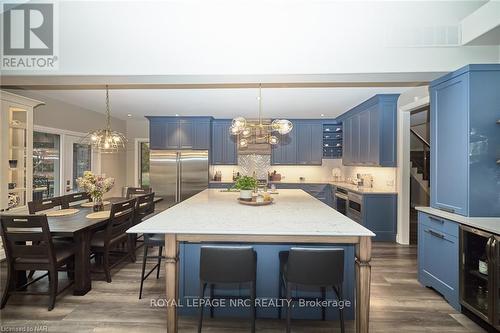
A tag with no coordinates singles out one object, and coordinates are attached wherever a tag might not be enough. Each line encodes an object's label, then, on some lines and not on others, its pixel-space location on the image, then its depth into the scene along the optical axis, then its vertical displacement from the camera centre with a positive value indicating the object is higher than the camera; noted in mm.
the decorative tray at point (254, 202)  2936 -419
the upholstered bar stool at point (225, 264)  1799 -699
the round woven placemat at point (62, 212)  3098 -588
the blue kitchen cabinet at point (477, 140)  2357 +270
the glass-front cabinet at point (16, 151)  3502 +239
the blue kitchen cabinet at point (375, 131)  4465 +705
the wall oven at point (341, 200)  5281 -697
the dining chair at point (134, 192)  4644 -468
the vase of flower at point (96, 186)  3371 -262
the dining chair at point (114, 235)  2977 -870
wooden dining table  2637 -886
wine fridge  2014 -921
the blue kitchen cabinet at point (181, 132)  6309 +890
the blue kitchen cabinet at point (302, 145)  6582 +602
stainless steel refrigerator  6176 -195
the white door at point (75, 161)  5105 +134
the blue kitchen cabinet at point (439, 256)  2426 -925
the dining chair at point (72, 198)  3721 -491
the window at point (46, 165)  4520 +32
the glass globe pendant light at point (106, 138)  3664 +428
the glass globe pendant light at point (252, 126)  3429 +592
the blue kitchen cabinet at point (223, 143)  6527 +639
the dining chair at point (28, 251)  2344 -821
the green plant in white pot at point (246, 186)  3121 -238
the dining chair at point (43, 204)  3191 -513
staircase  5797 -255
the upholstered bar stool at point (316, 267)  1750 -700
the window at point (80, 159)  5416 +164
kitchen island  1825 -478
